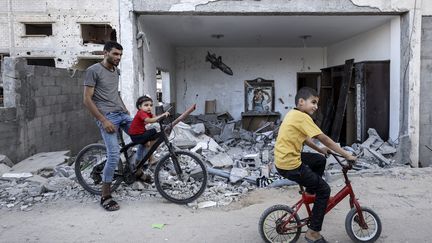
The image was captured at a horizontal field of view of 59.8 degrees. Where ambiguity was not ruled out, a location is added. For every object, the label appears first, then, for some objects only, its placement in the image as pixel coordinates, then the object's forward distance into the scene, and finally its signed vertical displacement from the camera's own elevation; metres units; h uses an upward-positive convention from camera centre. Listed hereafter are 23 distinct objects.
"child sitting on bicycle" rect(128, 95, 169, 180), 4.88 -0.37
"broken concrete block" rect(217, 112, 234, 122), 14.41 -0.60
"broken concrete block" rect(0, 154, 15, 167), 6.21 -0.94
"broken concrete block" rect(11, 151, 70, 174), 6.33 -1.04
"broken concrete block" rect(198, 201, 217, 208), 4.87 -1.34
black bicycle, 4.84 -0.90
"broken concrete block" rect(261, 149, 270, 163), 7.85 -1.20
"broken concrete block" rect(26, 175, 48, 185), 5.63 -1.16
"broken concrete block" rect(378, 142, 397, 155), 7.97 -1.08
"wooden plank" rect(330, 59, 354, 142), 9.19 -0.02
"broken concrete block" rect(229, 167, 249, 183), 5.97 -1.20
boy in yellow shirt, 3.36 -0.49
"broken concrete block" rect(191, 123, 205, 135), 9.62 -0.72
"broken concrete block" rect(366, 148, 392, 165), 7.63 -1.19
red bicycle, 3.51 -1.15
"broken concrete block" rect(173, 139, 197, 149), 8.25 -0.93
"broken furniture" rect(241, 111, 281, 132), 13.91 -0.68
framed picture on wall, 15.00 +0.23
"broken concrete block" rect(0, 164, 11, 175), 5.97 -1.04
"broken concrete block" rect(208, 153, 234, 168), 6.93 -1.12
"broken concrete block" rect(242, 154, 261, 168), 7.39 -1.20
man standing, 4.50 +0.02
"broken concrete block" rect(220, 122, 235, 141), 10.78 -0.94
